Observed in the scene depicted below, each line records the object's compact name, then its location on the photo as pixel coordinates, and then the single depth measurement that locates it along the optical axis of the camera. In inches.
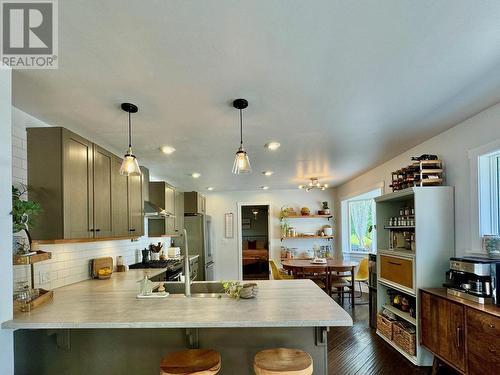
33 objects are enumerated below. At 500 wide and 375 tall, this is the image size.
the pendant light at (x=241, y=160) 92.5
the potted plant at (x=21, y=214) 76.3
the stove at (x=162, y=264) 182.6
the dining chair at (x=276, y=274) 230.0
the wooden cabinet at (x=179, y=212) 228.7
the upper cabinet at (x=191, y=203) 264.1
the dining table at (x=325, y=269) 215.6
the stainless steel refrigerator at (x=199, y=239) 270.5
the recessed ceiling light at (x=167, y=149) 146.9
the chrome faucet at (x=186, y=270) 95.8
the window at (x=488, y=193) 111.0
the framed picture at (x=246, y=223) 455.8
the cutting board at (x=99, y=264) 141.9
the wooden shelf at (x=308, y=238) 316.2
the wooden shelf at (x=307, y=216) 316.2
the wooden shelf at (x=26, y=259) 78.5
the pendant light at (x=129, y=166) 91.8
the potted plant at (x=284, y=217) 319.1
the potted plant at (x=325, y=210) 317.4
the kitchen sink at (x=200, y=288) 118.0
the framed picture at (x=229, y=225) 330.0
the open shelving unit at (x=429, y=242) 126.9
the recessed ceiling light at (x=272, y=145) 142.7
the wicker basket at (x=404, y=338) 130.4
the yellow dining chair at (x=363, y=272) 240.5
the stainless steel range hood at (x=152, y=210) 174.7
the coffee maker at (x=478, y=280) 97.9
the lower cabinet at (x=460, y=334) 89.2
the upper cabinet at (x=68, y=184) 93.3
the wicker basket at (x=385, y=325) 150.9
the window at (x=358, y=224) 276.4
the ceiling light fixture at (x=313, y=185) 257.8
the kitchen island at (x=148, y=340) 86.8
